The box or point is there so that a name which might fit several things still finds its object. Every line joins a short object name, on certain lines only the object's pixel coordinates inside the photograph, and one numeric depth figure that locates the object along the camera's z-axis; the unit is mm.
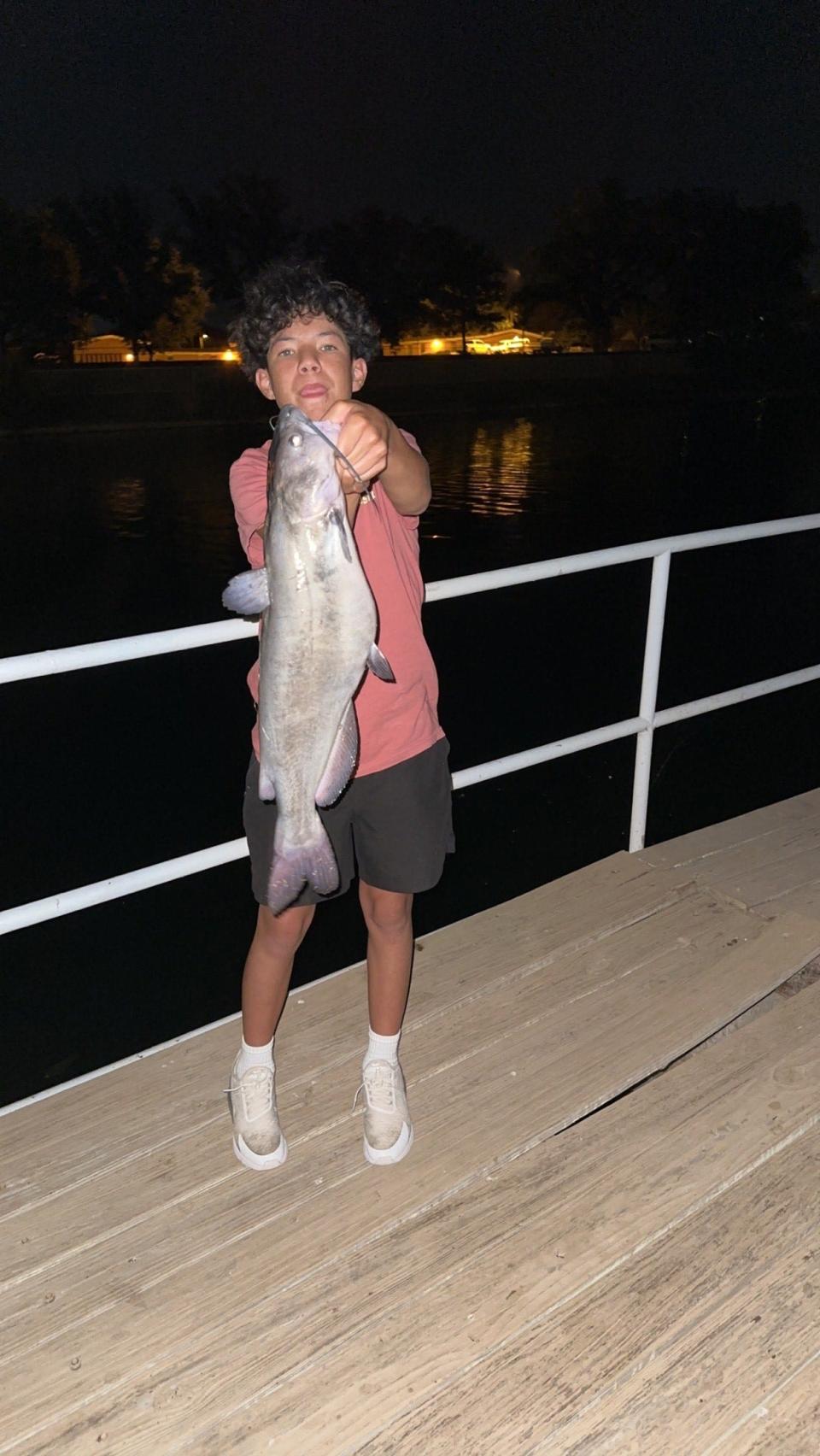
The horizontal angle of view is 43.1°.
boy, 2139
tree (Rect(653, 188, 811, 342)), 82062
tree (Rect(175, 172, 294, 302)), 69438
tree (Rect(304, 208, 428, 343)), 73625
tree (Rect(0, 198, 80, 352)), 58344
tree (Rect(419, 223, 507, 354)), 81750
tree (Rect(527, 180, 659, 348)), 83938
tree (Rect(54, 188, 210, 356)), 65750
